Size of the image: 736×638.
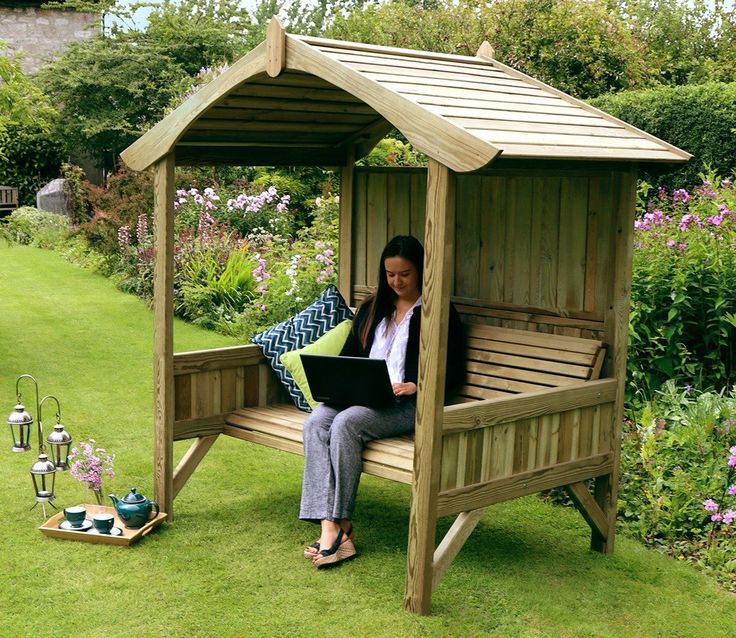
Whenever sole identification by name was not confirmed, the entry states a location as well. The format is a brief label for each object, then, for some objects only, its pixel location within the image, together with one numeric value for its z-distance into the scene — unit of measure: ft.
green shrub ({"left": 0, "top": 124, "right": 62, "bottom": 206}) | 66.90
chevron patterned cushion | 17.17
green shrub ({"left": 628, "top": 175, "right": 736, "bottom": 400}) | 18.84
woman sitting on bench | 14.44
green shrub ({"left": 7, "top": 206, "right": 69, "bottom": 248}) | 52.24
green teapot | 15.49
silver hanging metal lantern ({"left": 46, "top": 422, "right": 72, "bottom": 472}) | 15.55
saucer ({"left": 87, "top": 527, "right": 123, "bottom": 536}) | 15.25
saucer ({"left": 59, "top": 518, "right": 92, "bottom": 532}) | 15.42
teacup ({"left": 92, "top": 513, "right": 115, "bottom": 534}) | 15.28
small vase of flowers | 16.19
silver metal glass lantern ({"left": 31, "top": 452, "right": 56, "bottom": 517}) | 15.69
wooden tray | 15.19
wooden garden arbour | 12.66
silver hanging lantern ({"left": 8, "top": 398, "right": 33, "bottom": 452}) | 15.60
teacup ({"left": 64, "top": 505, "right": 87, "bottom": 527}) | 15.46
